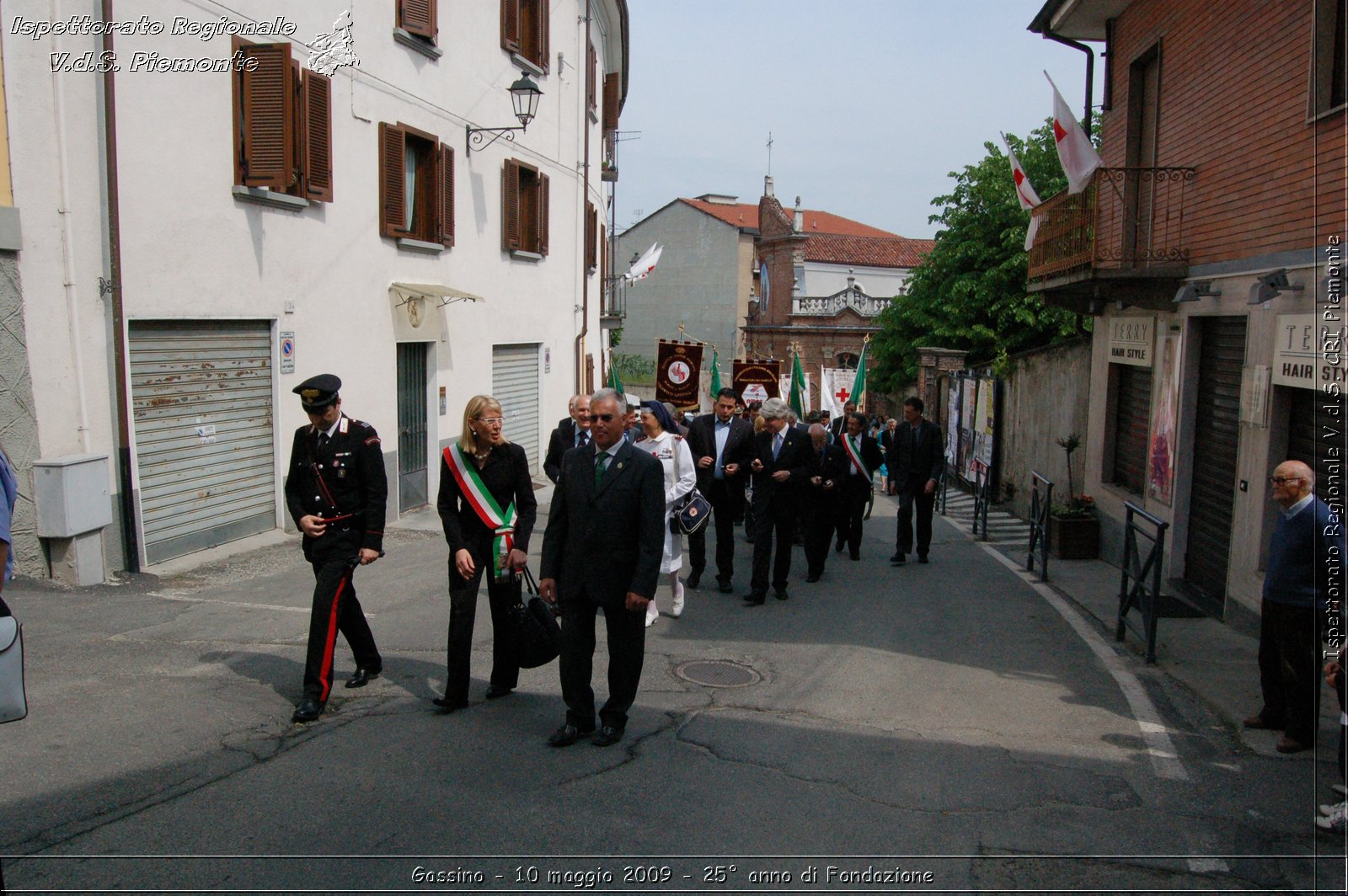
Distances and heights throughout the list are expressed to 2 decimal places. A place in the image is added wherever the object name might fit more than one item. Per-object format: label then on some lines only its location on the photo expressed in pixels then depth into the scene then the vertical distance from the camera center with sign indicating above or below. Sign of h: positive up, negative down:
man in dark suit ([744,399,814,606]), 9.72 -1.12
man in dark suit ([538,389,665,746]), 5.42 -0.98
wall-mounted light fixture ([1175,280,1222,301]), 10.96 +0.76
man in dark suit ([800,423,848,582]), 10.51 -1.39
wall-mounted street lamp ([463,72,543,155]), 15.25 +3.69
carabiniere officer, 5.89 -0.82
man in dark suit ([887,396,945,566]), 12.52 -1.23
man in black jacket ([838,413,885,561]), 12.73 -1.36
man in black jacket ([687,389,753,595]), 10.34 -1.05
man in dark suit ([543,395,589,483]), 9.34 -0.68
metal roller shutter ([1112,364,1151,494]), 13.60 -0.77
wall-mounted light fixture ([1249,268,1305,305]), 8.87 +0.66
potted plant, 13.73 -2.14
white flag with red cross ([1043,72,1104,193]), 12.34 +2.46
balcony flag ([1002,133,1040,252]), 14.47 +2.32
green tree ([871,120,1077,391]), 30.38 +2.77
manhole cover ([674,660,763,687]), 7.01 -2.06
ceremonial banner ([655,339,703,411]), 19.30 -0.21
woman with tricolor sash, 5.87 -0.88
